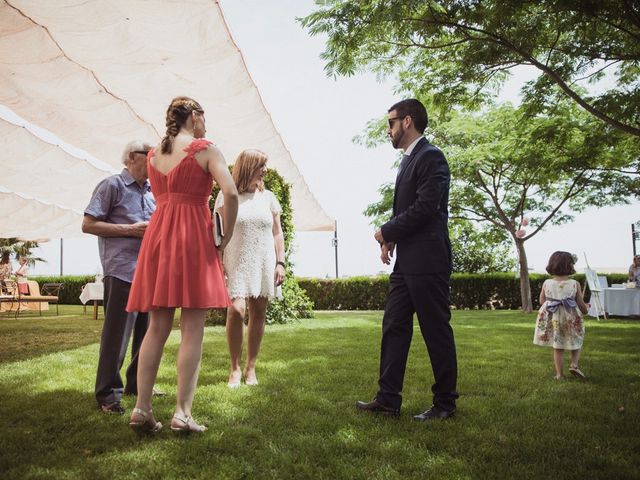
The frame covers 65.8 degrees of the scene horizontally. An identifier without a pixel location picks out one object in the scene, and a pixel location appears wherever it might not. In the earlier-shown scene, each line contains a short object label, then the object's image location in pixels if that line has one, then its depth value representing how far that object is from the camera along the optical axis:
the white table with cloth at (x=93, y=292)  11.50
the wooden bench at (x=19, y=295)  11.91
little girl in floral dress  4.42
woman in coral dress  2.49
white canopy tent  6.19
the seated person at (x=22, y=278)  14.45
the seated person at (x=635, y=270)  13.28
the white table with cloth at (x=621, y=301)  13.02
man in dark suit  3.01
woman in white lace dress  3.90
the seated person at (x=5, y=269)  13.35
